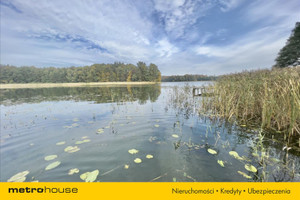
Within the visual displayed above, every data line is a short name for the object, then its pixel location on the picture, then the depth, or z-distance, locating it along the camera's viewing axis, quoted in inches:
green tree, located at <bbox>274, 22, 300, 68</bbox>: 970.7
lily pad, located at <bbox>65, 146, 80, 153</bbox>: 146.3
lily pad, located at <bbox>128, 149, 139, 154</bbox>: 139.9
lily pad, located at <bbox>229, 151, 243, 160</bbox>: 124.6
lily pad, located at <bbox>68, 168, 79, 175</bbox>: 109.8
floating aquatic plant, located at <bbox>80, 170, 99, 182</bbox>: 100.0
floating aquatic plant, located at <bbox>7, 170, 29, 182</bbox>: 101.9
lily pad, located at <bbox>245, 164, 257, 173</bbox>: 105.5
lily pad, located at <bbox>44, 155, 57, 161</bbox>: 131.5
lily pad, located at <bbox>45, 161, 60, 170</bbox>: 116.2
